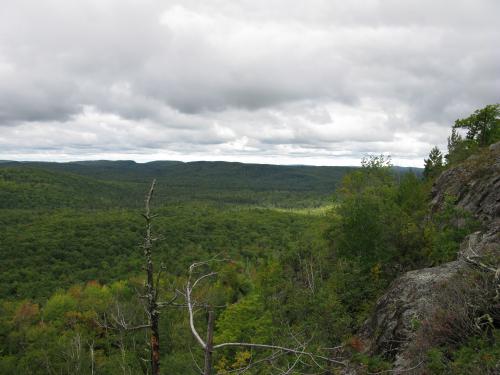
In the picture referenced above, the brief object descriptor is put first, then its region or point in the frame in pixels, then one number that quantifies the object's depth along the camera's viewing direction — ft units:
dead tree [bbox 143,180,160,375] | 19.76
